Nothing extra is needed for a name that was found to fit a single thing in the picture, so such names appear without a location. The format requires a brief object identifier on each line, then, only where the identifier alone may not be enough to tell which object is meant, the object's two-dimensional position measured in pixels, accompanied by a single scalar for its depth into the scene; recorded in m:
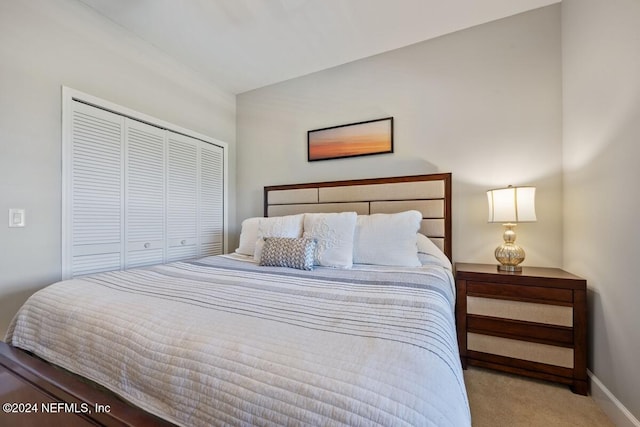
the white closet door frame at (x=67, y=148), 1.87
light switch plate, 1.65
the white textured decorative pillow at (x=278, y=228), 2.22
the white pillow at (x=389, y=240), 1.93
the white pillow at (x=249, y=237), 2.46
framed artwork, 2.56
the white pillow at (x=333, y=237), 1.94
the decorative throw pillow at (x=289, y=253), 1.87
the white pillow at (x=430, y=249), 2.12
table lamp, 1.83
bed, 0.60
